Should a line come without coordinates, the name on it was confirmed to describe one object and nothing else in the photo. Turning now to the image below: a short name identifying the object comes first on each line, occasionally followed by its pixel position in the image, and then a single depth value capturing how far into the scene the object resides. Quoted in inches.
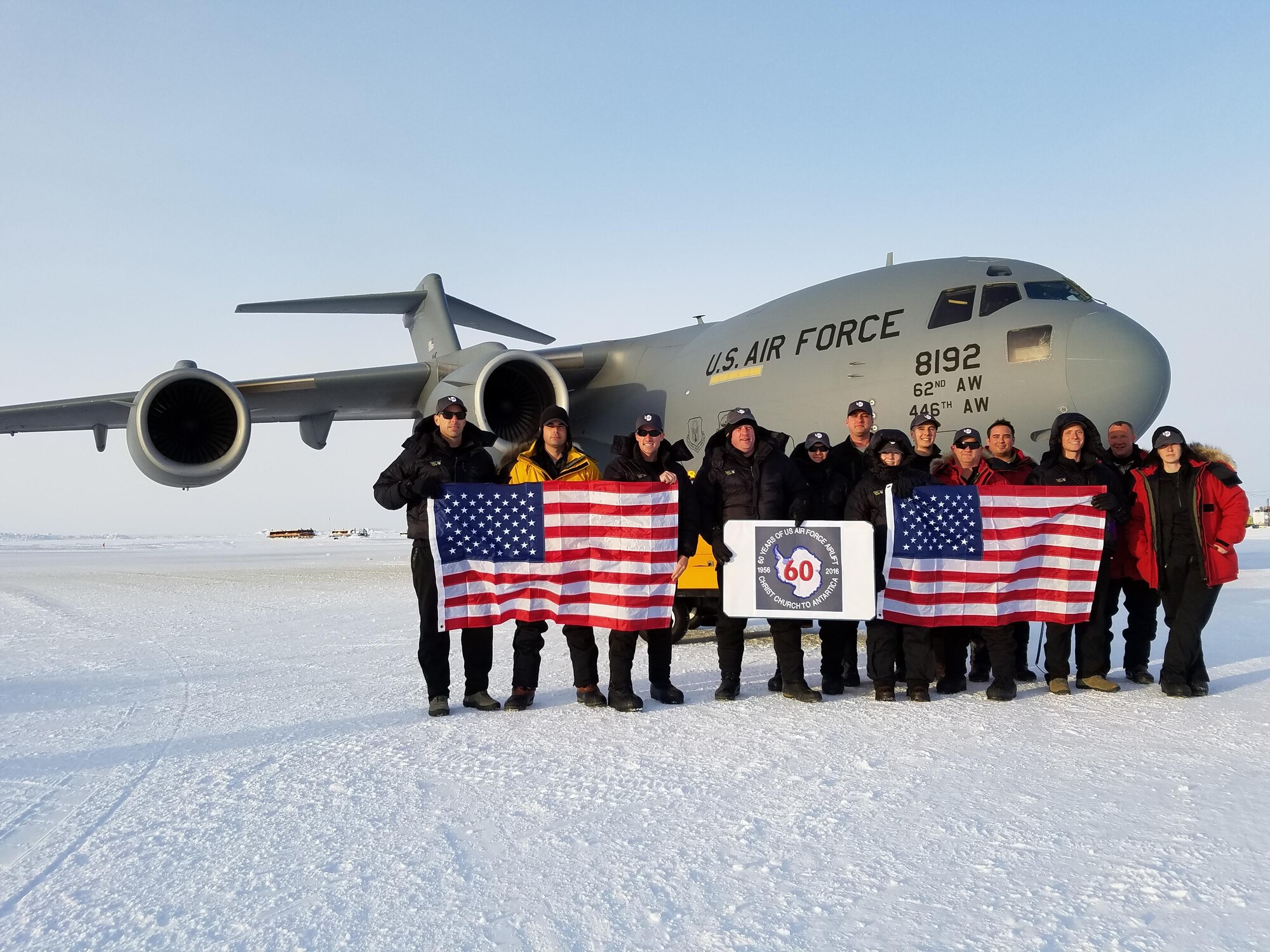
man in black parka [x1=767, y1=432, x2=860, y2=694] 193.2
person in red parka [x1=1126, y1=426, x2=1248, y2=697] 183.3
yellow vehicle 244.5
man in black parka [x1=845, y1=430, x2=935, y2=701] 183.9
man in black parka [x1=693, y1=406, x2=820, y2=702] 185.8
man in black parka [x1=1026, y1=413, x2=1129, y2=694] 194.2
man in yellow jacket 179.8
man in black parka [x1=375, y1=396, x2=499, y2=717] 174.2
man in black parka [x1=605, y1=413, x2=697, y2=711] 182.5
